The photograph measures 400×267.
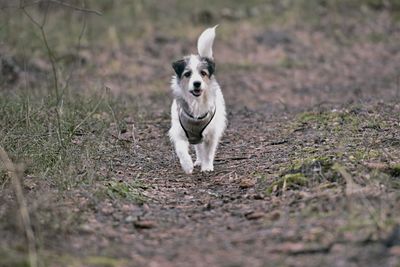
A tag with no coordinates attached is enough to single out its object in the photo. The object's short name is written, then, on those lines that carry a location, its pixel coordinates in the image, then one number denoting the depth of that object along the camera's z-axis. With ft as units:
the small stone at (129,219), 31.17
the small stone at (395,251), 22.96
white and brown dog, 47.01
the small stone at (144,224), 30.27
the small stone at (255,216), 30.32
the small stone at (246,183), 37.93
